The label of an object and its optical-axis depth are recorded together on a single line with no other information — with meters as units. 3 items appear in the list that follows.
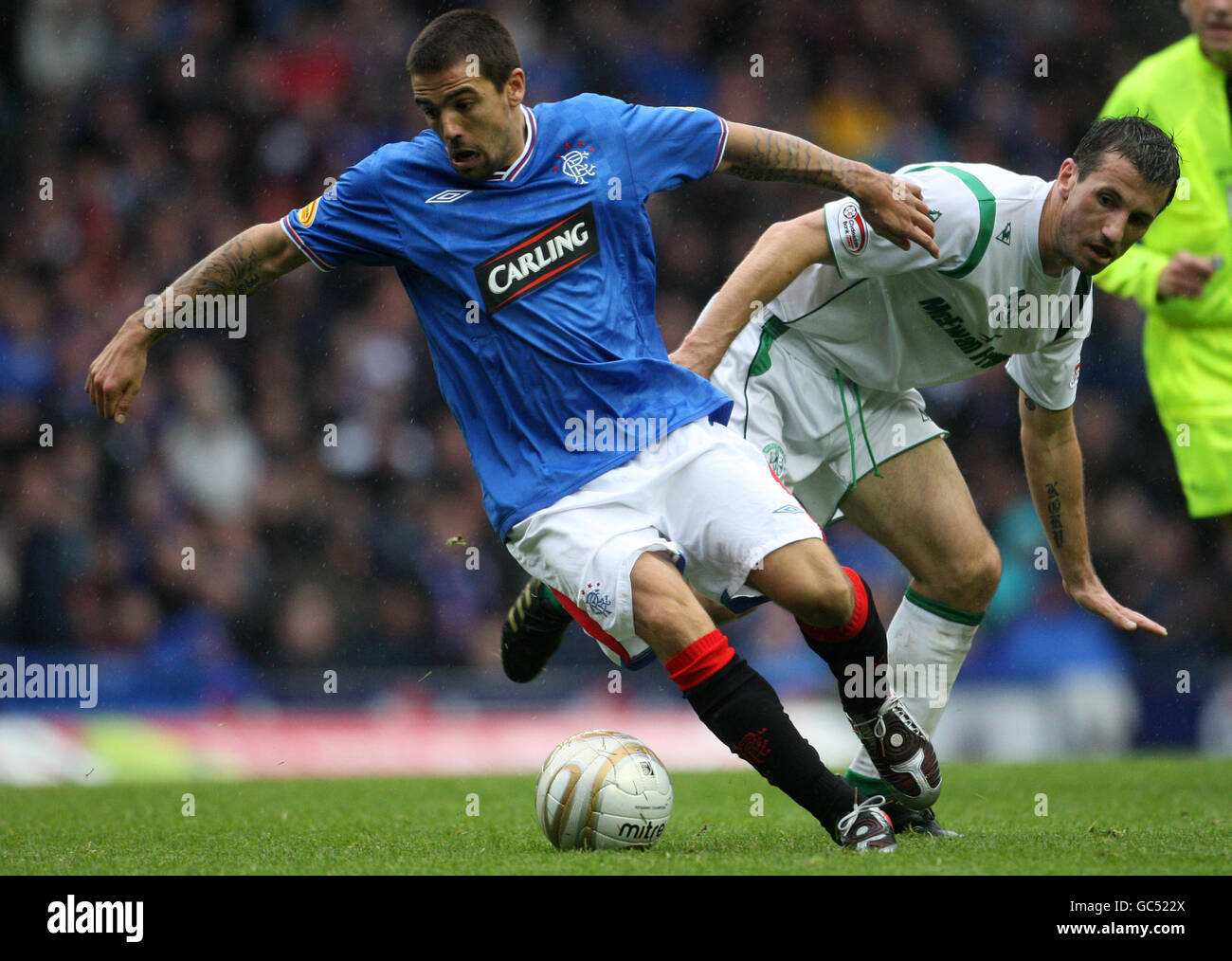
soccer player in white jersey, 9.18
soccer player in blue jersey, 8.12
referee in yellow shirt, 12.49
